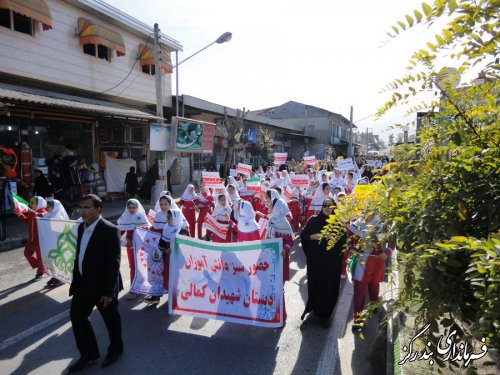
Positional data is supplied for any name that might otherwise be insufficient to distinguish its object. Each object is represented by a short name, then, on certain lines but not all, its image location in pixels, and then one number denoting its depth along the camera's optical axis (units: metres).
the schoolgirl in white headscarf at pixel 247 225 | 5.81
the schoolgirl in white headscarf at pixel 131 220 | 5.82
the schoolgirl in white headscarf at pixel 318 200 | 8.48
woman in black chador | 4.62
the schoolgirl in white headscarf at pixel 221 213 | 7.19
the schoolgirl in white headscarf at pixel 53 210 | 6.09
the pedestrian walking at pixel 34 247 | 6.06
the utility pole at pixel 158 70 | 12.95
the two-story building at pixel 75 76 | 11.20
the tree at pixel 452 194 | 1.33
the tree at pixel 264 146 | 27.36
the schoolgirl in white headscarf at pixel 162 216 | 5.92
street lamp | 13.73
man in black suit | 3.58
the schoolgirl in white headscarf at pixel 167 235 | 5.20
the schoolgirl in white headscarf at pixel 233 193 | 9.12
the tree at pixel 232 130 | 23.08
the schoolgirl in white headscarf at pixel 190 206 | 9.08
